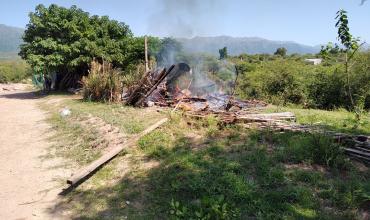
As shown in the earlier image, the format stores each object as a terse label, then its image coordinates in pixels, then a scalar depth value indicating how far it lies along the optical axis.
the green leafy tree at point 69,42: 17.62
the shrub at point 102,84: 12.51
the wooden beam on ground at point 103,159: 5.50
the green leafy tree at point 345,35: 7.22
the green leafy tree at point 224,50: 33.65
